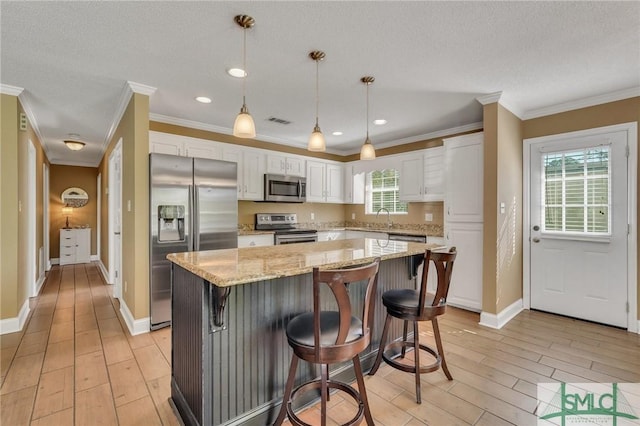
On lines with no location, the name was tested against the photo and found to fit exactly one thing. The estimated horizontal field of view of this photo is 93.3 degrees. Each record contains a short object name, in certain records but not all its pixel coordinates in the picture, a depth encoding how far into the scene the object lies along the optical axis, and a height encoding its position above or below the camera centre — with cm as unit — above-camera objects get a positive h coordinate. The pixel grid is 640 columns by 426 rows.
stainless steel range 461 -28
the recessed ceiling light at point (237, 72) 266 +126
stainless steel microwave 479 +38
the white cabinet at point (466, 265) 362 -67
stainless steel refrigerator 308 +0
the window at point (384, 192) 541 +36
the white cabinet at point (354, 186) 578 +49
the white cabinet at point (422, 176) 434 +53
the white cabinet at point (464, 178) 360 +41
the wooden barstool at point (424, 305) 199 -64
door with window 318 -18
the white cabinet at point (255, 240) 424 -41
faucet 542 -18
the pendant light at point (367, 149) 280 +57
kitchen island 154 -66
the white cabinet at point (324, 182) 548 +55
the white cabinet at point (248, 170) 448 +65
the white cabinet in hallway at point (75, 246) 669 -77
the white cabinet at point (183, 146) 380 +88
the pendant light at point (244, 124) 202 +60
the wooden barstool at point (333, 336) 139 -63
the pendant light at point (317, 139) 242 +60
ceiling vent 409 +126
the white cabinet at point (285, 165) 491 +78
